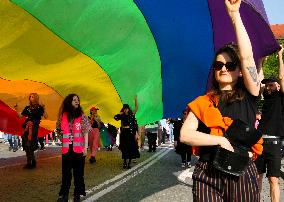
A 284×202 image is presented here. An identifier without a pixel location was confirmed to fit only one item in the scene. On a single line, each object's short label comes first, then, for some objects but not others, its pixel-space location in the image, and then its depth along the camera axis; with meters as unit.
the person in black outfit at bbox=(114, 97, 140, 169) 6.47
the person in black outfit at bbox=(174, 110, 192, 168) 6.83
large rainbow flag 2.62
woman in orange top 1.62
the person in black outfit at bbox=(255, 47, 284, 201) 3.17
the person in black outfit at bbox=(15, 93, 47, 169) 5.71
